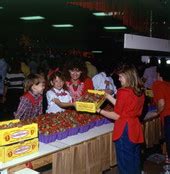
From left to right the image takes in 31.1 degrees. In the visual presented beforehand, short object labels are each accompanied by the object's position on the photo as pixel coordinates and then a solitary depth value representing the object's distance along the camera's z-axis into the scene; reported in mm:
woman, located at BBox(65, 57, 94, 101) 4566
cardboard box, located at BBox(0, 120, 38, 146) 2792
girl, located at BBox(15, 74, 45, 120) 3730
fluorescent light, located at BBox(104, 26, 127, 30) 13561
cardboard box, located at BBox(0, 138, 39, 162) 2791
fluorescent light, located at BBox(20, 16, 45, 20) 11006
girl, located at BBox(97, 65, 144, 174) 3469
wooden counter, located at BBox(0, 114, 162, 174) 2988
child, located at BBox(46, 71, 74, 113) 4184
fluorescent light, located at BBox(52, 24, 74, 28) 13547
